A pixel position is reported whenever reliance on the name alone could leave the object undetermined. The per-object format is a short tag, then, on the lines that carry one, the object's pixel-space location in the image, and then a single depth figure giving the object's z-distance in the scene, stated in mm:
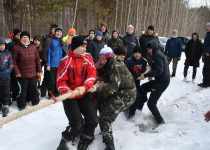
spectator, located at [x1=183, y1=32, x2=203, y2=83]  6918
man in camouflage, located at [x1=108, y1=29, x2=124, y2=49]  6062
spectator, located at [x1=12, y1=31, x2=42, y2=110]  4066
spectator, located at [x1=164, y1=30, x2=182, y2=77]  7363
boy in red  2477
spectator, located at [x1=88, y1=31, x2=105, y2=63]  5793
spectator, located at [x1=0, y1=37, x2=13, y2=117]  3839
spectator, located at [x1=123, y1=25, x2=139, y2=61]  6305
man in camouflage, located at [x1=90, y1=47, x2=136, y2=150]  2615
